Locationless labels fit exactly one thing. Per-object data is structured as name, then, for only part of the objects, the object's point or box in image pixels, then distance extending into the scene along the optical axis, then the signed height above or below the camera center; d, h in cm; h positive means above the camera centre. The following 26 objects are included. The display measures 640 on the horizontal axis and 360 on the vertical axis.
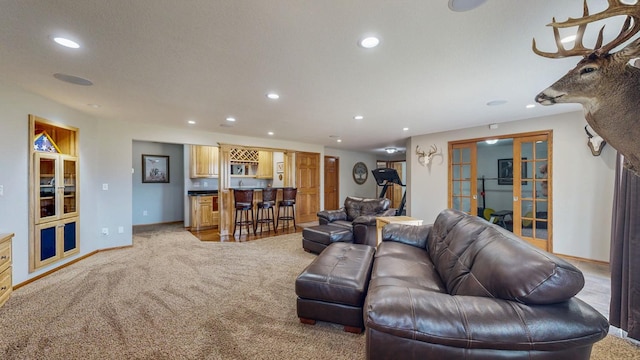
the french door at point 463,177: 504 +3
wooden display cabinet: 304 -18
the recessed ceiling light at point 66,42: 184 +101
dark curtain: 184 -60
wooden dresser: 241 -85
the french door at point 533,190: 421 -20
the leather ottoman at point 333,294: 195 -90
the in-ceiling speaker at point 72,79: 252 +102
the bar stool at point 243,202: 530 -49
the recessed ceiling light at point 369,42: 183 +101
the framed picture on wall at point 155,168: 657 +28
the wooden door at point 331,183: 843 -14
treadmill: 608 +6
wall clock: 911 +21
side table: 364 -61
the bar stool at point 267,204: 561 -55
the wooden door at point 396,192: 1012 -55
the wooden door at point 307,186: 699 -20
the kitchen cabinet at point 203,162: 652 +45
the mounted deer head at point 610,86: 121 +49
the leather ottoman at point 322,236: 381 -89
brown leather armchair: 403 -63
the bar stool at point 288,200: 601 -50
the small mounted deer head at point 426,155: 554 +52
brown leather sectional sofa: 100 -58
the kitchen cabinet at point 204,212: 625 -81
